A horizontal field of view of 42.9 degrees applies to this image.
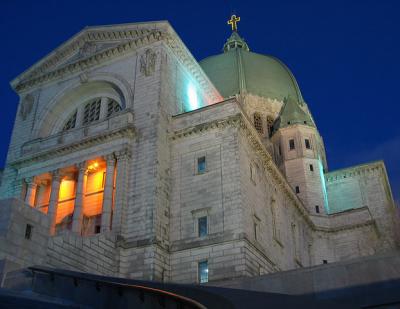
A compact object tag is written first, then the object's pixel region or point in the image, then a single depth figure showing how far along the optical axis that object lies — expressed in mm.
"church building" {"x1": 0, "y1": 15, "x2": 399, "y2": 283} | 29031
